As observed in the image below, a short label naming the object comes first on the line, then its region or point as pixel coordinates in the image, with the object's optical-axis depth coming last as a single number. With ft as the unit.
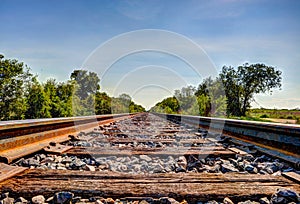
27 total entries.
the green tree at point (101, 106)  103.13
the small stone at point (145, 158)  8.27
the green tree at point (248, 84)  101.19
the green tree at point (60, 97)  65.05
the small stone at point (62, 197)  4.37
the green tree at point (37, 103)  58.49
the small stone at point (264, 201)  4.41
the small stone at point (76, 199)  4.44
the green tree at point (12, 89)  62.80
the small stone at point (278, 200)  4.37
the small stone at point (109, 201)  4.39
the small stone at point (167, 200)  4.29
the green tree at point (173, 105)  156.08
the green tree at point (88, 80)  180.35
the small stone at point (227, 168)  6.91
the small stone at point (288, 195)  4.46
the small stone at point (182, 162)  7.56
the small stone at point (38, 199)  4.32
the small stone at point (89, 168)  6.83
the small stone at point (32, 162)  7.06
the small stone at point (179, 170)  7.11
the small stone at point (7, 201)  4.25
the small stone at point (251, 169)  6.87
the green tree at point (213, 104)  73.31
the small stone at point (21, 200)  4.38
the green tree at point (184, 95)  119.81
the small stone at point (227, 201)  4.37
